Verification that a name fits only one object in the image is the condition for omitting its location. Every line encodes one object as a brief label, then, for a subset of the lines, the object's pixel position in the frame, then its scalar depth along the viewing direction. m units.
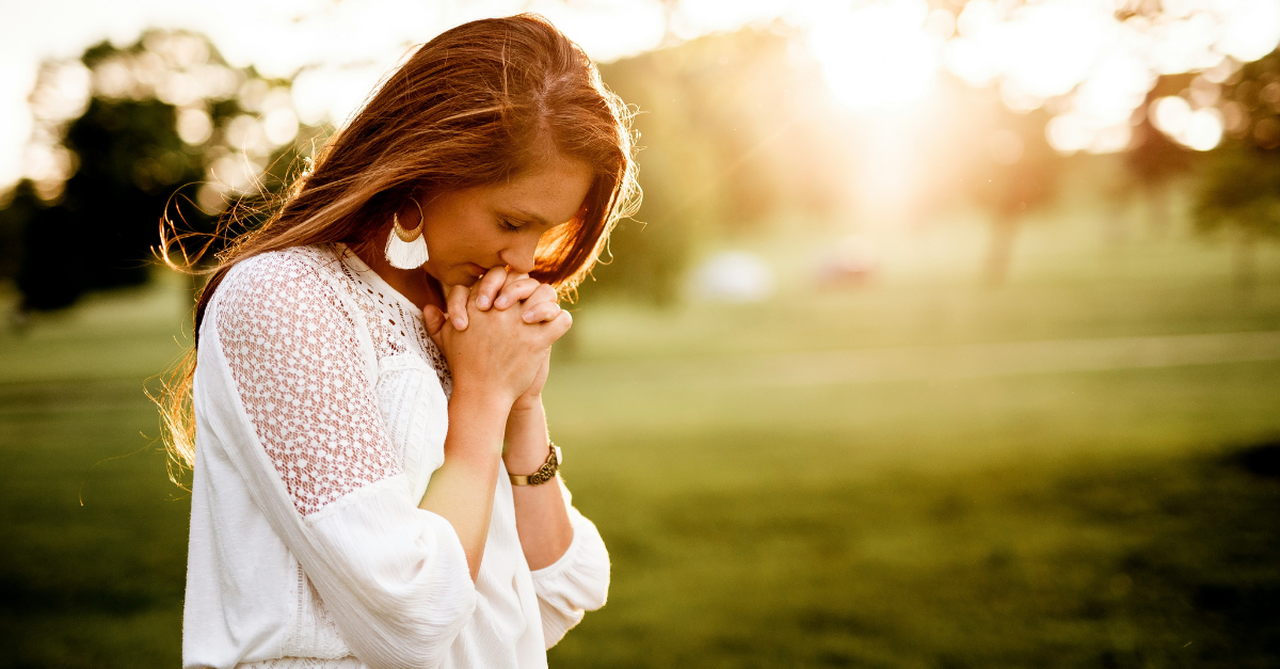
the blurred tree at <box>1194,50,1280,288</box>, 7.85
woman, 1.38
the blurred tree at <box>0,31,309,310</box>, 27.05
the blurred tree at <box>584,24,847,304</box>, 7.90
